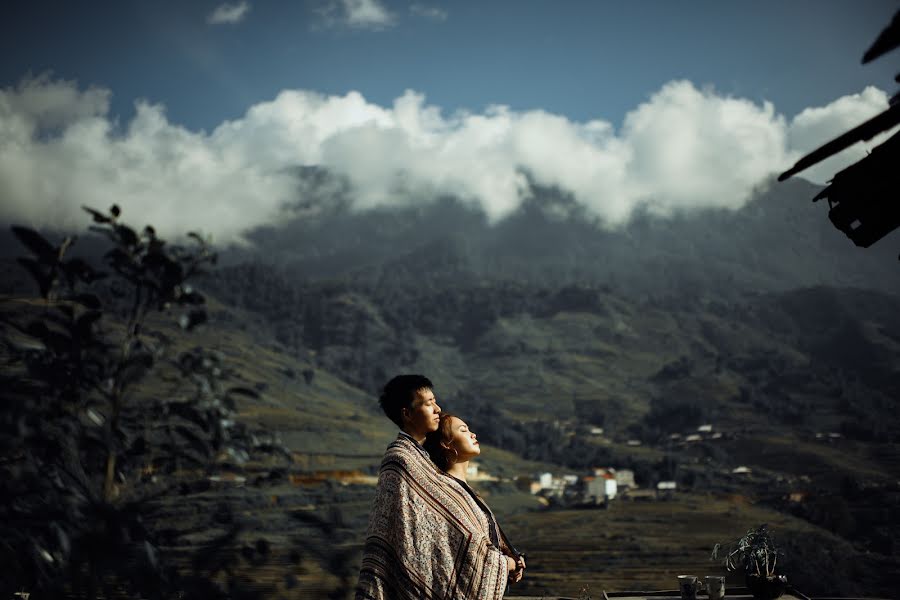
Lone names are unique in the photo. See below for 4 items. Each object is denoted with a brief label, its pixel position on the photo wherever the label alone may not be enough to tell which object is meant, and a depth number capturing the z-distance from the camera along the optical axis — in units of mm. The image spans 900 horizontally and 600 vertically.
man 3656
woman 3953
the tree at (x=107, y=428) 2898
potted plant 6227
